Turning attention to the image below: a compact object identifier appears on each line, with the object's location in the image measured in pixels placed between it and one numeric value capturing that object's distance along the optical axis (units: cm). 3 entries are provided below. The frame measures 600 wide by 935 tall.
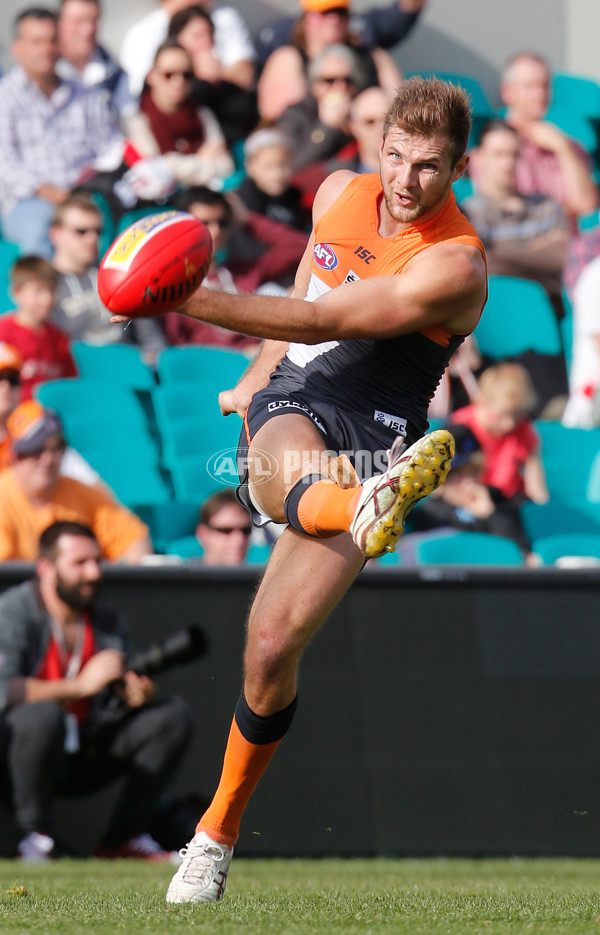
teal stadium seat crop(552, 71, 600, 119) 2562
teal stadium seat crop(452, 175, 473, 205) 2236
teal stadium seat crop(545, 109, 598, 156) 2502
